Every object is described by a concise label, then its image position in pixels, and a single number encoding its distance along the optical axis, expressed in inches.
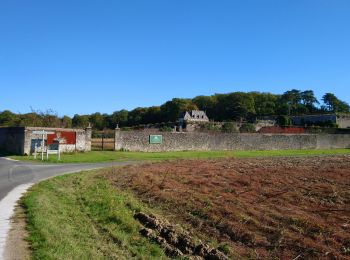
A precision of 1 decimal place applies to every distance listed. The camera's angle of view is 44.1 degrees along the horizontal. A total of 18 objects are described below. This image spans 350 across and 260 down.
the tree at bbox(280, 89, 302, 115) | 4890.0
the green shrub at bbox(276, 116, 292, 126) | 3412.9
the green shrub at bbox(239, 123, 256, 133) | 2660.2
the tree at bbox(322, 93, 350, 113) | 5315.0
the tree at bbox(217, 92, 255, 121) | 4547.2
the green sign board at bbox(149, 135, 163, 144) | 1715.3
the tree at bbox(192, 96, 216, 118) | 5049.2
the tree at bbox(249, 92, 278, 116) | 4756.4
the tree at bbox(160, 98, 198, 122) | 4803.9
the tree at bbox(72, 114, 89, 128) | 4147.4
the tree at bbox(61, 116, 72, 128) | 2114.2
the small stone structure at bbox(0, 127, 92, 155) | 1376.7
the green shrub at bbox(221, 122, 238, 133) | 2611.7
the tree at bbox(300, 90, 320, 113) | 5216.5
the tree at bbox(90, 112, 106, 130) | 4390.3
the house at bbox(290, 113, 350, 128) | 3403.1
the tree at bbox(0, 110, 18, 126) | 2673.5
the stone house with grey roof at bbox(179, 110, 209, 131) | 4188.5
